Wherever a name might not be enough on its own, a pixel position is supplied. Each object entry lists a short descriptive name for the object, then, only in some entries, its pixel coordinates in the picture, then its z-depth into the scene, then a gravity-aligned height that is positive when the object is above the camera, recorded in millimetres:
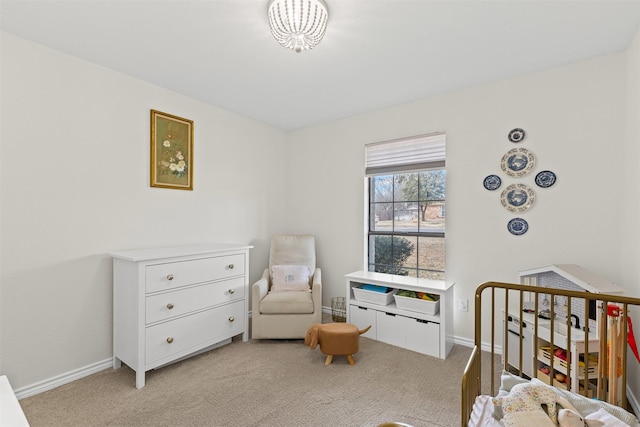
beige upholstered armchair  2912 -880
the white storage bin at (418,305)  2680 -839
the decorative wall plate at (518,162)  2533 +456
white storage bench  2637 -956
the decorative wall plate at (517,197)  2533 +149
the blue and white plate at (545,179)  2445 +297
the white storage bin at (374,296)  2945 -836
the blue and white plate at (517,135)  2570 +694
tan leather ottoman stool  2479 -1070
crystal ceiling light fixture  1617 +1081
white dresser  2211 -746
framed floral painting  2760 +585
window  3137 +86
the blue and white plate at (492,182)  2686 +294
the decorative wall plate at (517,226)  2564 -100
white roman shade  3045 +646
